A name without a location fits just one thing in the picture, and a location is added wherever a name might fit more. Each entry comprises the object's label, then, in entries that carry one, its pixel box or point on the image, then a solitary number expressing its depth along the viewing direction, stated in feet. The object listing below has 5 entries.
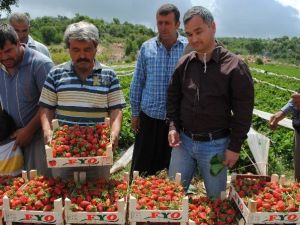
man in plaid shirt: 11.51
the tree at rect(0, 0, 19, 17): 72.09
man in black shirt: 8.15
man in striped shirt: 8.62
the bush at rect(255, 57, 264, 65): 182.22
